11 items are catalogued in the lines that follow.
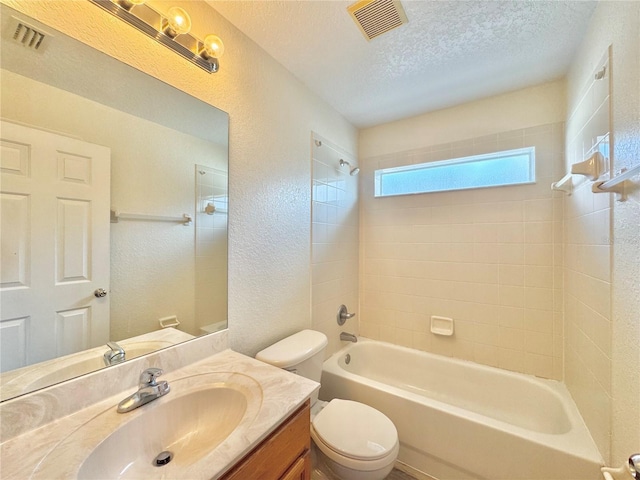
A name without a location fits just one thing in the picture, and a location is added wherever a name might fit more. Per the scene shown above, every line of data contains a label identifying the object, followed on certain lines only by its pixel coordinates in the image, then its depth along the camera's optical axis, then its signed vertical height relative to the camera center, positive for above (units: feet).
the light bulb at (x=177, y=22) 3.11 +2.68
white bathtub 3.98 -3.42
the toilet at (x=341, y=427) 3.77 -3.13
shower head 7.18 +2.12
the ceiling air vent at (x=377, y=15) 3.82 +3.54
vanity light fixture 2.85 +2.62
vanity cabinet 2.26 -2.13
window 6.17 +1.82
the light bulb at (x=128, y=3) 2.81 +2.63
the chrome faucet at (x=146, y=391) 2.59 -1.64
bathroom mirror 2.32 +0.34
